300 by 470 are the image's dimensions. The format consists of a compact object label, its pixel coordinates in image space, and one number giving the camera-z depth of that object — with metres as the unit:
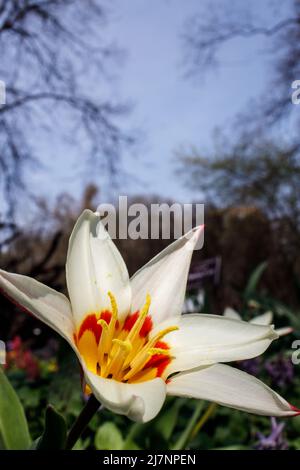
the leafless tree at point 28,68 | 9.10
